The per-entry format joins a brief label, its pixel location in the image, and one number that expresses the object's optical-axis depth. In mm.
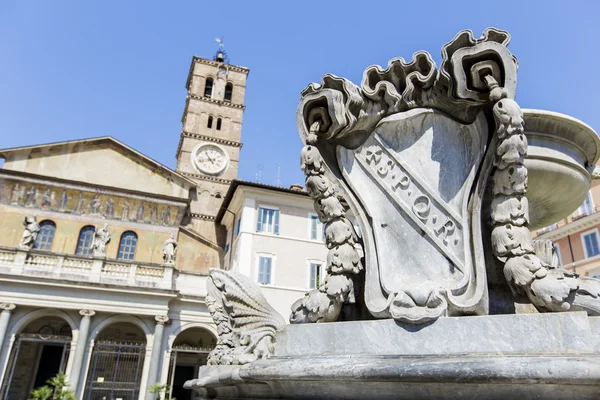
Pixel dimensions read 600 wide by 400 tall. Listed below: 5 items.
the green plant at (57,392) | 15945
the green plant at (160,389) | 18108
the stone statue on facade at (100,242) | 21338
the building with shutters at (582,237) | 22031
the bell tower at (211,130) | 36844
